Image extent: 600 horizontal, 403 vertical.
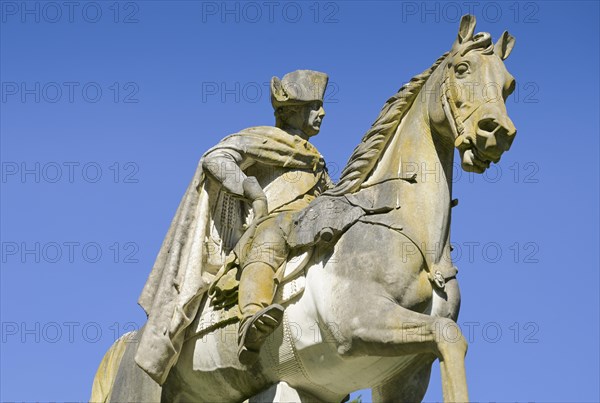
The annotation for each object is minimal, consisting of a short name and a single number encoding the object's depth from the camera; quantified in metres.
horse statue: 10.69
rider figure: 11.02
